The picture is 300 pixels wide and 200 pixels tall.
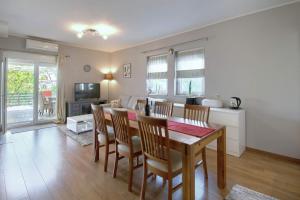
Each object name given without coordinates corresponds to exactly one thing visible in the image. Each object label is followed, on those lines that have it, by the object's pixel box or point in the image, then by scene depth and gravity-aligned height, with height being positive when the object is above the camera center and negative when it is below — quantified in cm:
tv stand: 556 -27
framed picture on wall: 597 +108
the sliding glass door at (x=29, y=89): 476 +32
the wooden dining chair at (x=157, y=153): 160 -56
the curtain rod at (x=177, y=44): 384 +147
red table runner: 185 -35
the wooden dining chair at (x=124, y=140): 202 -54
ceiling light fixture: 392 +176
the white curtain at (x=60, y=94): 550 +19
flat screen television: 580 +32
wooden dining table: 153 -49
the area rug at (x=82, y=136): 366 -90
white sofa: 532 -5
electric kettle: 330 -5
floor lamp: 659 +91
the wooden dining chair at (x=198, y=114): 230 -22
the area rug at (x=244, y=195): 186 -110
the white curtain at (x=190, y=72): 404 +71
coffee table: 431 -65
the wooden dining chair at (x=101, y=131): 249 -51
